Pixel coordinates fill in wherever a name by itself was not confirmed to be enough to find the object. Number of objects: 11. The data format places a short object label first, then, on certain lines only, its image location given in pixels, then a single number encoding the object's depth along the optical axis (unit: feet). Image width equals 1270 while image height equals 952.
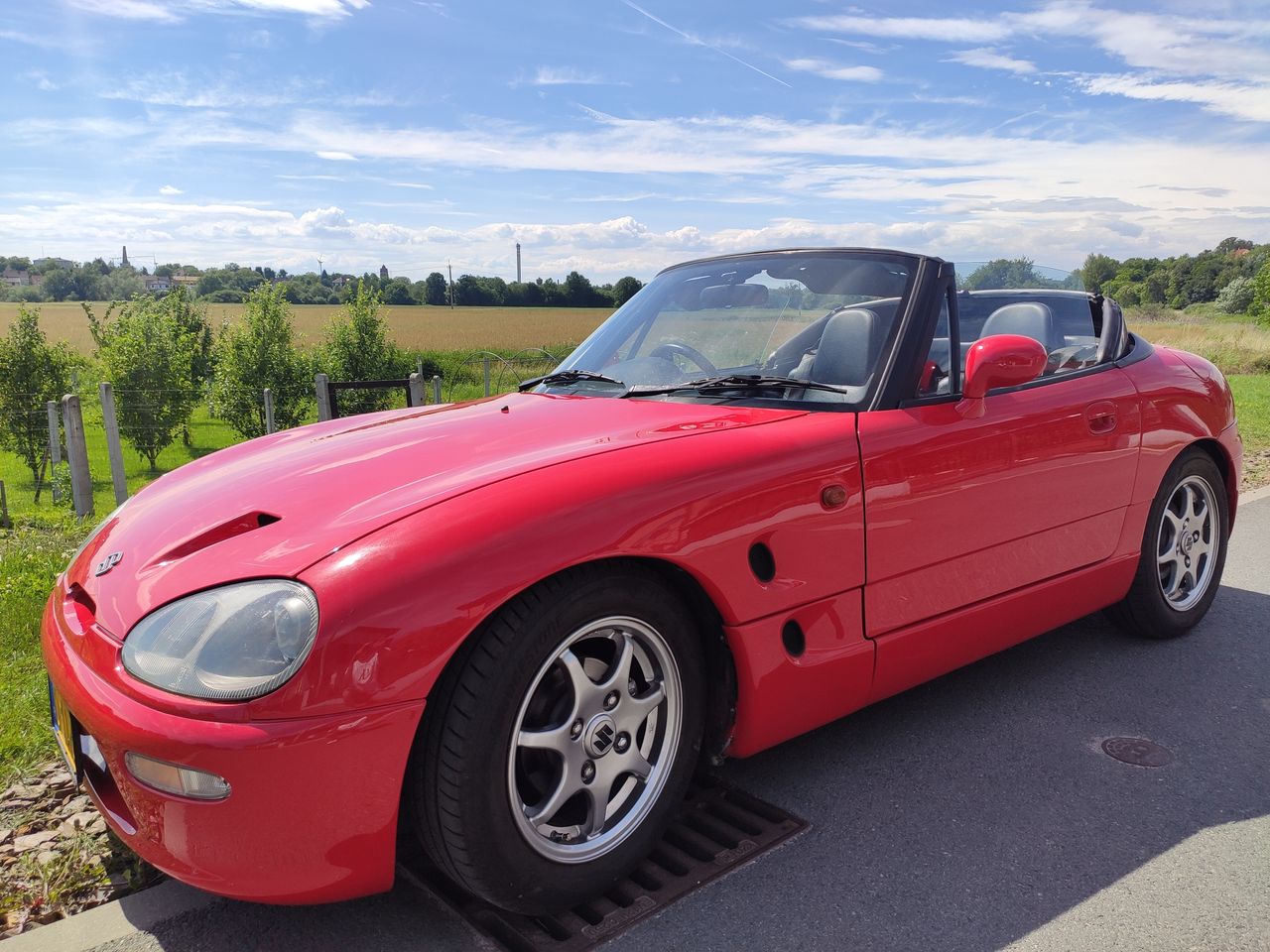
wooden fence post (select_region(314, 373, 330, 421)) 25.91
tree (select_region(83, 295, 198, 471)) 73.20
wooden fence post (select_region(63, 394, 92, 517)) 26.48
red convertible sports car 6.03
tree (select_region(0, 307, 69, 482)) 65.00
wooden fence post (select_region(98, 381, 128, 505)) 29.40
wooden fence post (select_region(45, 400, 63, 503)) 36.70
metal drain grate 6.98
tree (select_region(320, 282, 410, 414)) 89.40
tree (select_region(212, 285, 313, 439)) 84.28
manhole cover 9.72
